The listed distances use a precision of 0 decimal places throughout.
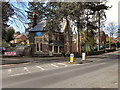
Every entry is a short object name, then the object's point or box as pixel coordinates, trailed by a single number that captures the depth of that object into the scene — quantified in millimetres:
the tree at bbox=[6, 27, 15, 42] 65688
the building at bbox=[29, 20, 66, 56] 36562
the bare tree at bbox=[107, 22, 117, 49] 57434
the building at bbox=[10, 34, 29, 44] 102738
